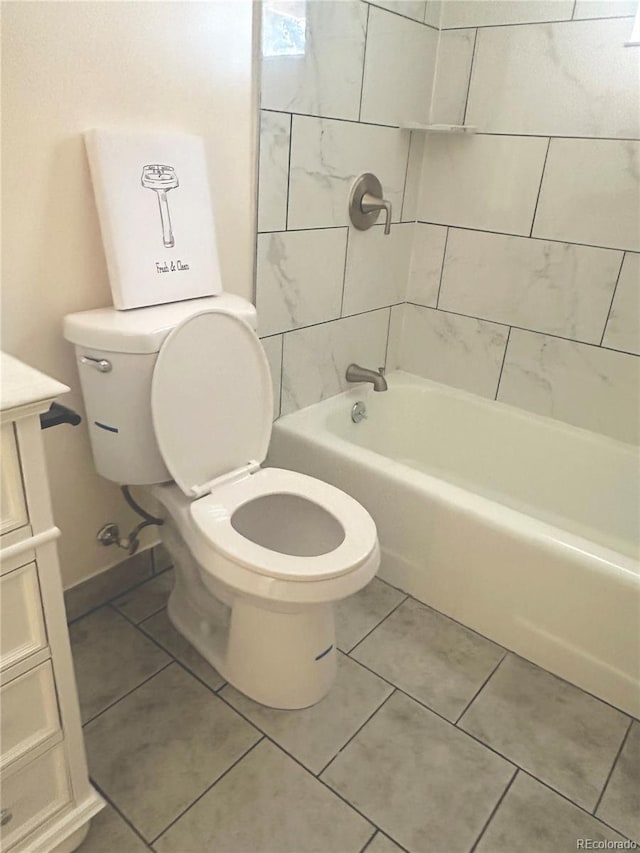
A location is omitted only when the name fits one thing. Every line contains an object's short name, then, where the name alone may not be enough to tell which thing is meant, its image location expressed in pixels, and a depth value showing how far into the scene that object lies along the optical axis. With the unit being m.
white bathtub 1.53
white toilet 1.30
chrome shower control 1.96
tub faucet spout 2.14
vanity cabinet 0.88
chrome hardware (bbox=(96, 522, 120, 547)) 1.67
